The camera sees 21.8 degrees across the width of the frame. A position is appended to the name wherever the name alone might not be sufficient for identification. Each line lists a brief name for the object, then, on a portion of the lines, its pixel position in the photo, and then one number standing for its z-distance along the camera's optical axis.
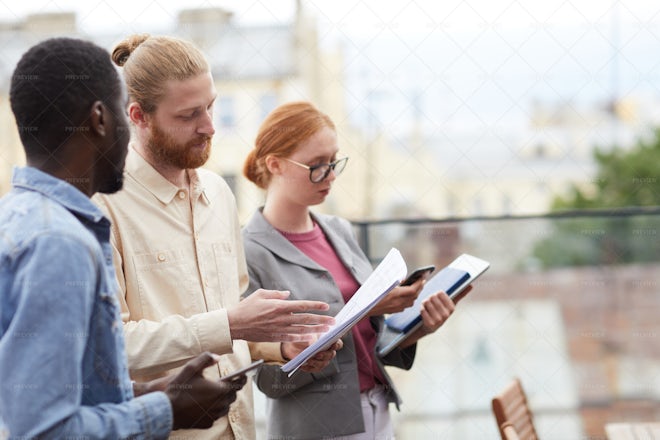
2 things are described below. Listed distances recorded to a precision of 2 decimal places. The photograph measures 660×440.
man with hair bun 2.92
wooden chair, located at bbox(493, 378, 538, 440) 3.49
